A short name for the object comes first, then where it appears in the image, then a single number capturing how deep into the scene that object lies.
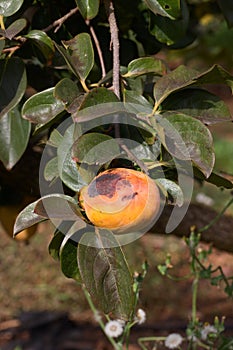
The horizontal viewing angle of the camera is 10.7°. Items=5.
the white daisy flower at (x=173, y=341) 1.56
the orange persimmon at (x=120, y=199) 1.03
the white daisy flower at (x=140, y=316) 1.54
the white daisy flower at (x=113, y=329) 1.52
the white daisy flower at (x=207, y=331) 1.51
